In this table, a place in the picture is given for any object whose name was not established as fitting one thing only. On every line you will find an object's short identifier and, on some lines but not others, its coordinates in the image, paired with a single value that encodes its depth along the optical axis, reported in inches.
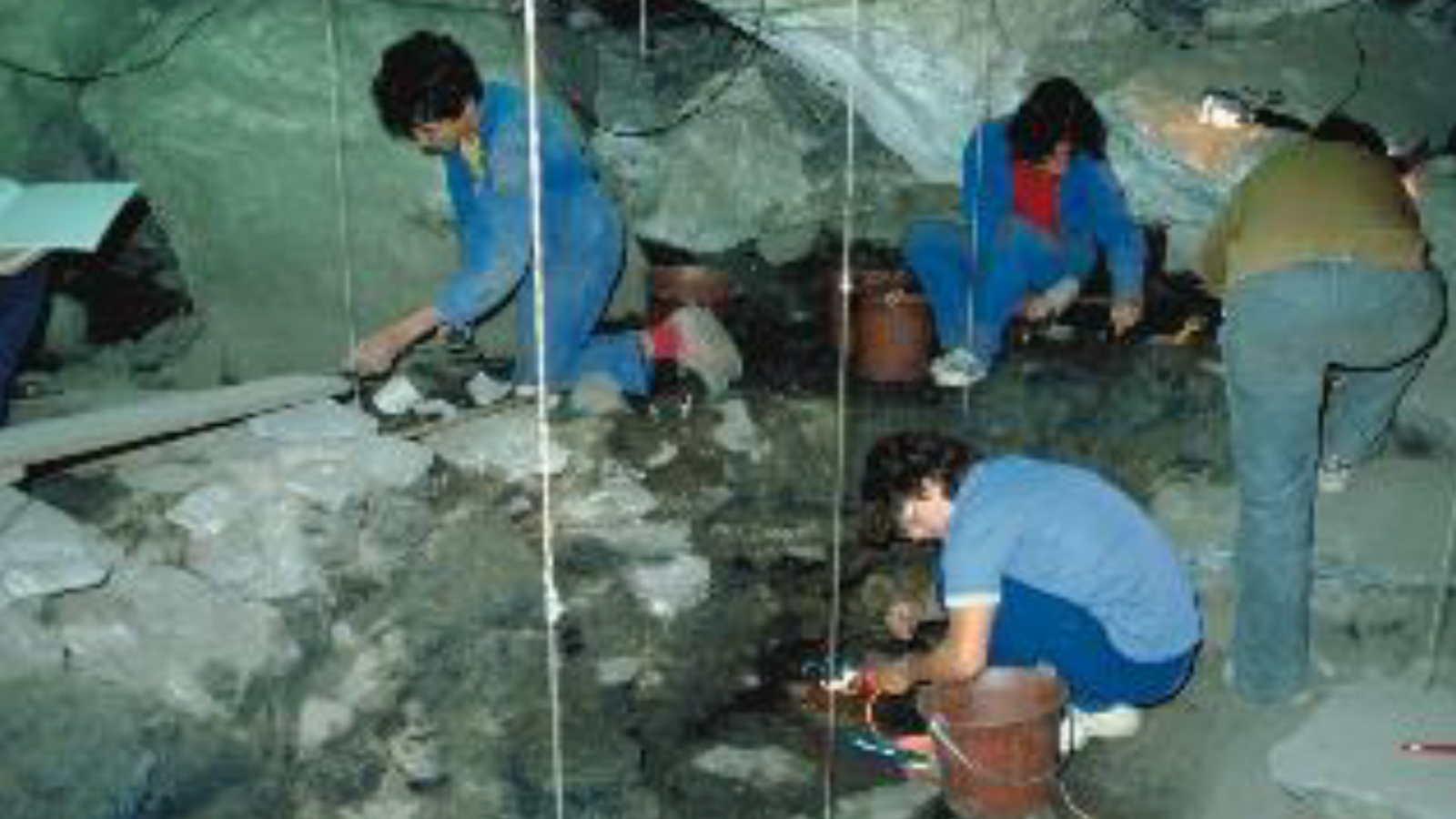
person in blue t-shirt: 179.6
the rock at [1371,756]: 175.5
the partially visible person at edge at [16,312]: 267.1
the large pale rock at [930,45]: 355.9
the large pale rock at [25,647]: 195.9
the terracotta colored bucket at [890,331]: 314.5
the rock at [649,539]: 258.2
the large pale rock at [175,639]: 201.9
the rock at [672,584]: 243.6
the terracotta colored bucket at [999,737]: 185.8
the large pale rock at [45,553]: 203.2
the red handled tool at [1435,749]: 181.3
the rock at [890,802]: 196.2
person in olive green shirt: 197.5
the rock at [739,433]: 293.7
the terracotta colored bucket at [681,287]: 335.9
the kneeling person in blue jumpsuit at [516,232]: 265.3
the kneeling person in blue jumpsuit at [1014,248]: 315.3
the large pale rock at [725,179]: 392.5
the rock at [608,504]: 265.9
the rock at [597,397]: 299.4
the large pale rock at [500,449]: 278.1
